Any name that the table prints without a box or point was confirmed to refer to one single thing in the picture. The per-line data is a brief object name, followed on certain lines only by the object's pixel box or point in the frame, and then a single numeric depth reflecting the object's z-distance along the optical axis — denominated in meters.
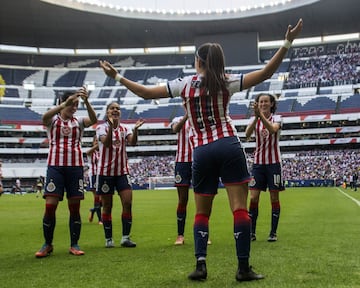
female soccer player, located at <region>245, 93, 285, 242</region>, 7.03
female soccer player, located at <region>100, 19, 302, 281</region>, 4.09
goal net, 46.55
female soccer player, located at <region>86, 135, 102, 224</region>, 11.59
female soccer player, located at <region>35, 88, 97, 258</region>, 6.11
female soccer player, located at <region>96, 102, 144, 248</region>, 6.84
